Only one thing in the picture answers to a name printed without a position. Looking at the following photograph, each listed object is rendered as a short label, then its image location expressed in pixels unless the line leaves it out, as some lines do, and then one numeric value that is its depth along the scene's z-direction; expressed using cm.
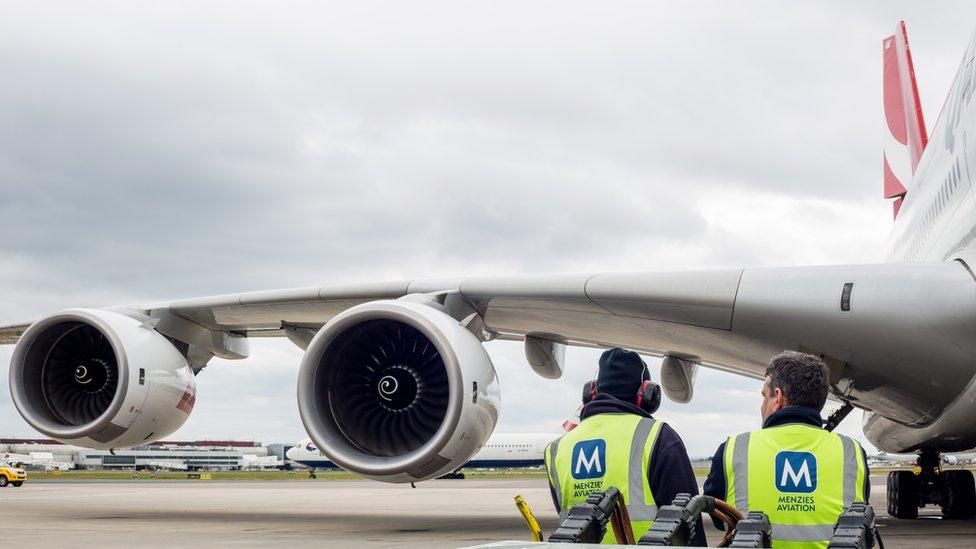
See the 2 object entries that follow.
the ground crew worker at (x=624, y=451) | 317
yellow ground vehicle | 3547
